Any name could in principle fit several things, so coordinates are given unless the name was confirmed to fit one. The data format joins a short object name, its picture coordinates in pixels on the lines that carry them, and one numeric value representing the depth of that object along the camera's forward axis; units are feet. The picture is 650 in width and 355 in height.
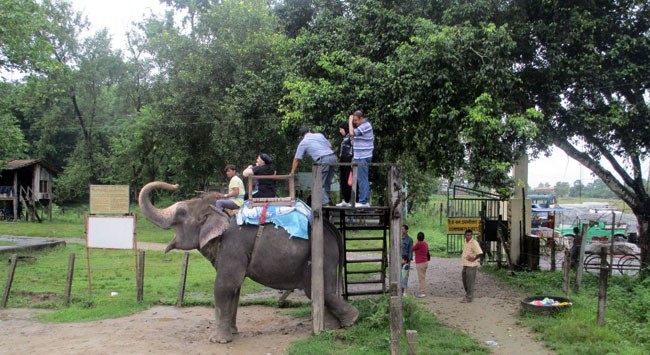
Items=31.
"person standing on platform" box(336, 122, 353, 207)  31.01
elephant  30.12
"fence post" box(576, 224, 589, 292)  40.90
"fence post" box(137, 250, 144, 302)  38.75
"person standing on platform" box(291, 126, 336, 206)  30.25
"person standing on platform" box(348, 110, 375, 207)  29.66
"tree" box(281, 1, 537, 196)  35.91
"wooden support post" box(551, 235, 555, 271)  52.65
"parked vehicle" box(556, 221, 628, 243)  80.48
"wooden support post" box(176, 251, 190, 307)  39.01
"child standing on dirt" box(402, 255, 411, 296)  41.54
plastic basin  33.91
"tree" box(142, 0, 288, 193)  73.67
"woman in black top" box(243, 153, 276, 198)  31.01
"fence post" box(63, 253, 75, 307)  38.32
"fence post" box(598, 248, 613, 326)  30.30
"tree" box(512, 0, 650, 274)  41.37
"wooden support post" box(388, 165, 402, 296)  28.37
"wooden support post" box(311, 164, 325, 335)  29.71
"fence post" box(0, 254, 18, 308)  38.93
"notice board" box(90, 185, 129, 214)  42.11
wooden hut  116.57
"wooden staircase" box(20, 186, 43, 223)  113.09
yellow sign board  60.54
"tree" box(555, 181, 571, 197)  286.46
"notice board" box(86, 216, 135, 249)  41.29
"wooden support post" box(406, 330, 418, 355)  17.80
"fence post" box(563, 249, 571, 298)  38.08
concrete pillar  57.11
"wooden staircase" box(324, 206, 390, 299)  30.54
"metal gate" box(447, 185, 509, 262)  57.36
